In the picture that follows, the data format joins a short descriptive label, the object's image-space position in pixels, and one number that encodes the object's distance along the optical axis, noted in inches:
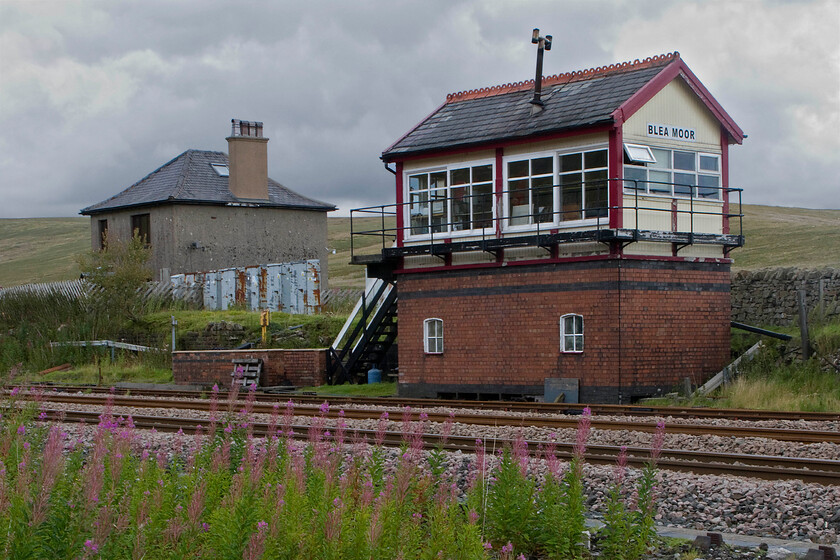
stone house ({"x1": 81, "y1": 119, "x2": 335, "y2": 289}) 1739.7
